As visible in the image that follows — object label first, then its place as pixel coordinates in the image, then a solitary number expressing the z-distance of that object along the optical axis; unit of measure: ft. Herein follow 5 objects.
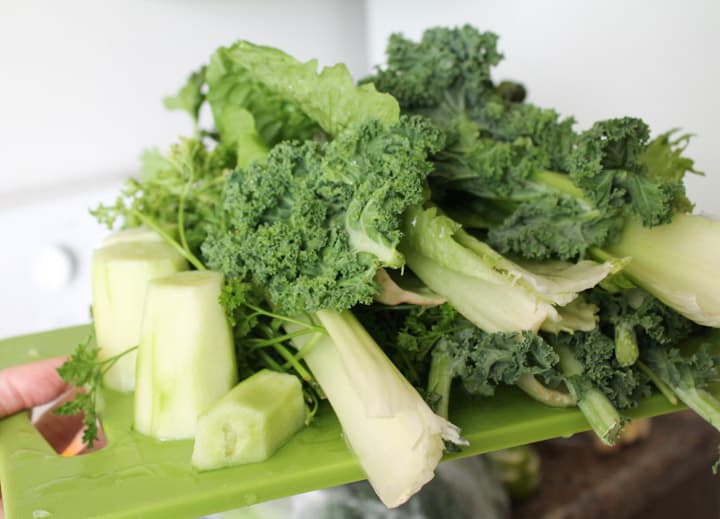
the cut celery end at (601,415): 2.71
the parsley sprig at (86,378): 3.02
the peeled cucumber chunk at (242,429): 2.72
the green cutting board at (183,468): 2.57
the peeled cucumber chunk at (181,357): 2.97
